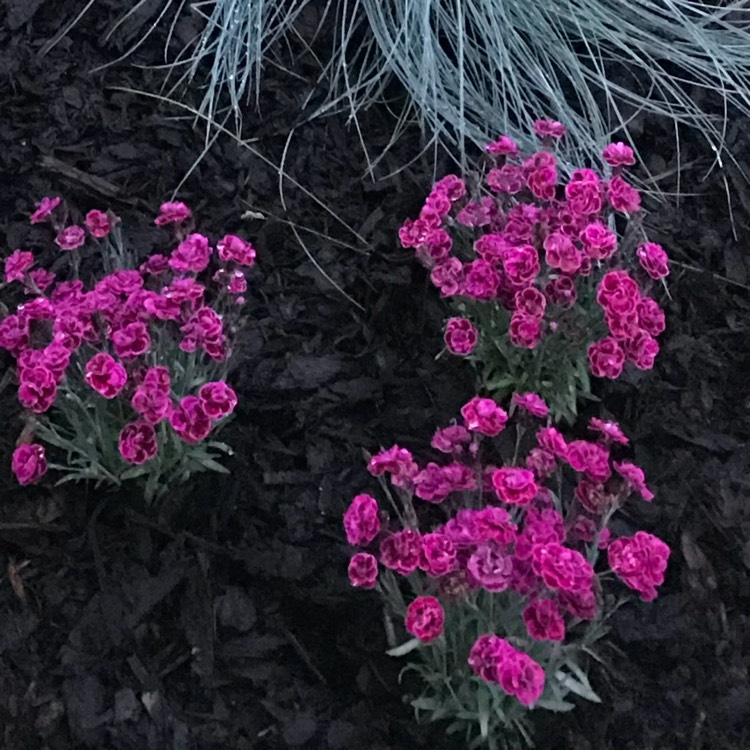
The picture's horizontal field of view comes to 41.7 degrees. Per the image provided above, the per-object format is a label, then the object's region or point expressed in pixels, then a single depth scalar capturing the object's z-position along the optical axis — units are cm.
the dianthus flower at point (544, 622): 114
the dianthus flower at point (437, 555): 116
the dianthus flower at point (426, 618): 115
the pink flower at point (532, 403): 136
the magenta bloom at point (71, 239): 159
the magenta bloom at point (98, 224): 158
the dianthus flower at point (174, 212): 162
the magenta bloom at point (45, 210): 162
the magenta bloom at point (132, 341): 138
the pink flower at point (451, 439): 135
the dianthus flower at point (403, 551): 119
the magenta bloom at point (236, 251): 156
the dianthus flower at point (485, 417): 128
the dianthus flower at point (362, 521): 123
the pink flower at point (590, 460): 127
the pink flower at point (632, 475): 126
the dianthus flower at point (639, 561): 118
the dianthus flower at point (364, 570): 123
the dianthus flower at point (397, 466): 126
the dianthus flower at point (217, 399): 138
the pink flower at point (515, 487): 118
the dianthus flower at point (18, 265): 152
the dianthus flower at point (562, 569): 111
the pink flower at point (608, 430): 136
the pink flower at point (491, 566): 116
